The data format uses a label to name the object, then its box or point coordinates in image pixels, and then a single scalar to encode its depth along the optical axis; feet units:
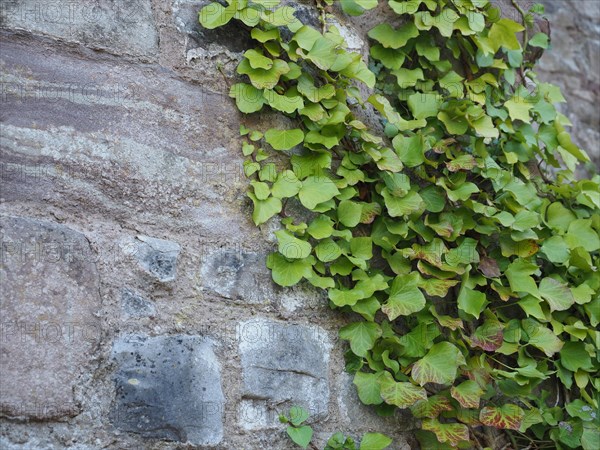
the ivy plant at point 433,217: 4.57
